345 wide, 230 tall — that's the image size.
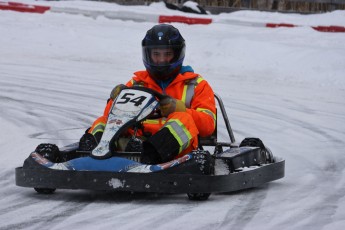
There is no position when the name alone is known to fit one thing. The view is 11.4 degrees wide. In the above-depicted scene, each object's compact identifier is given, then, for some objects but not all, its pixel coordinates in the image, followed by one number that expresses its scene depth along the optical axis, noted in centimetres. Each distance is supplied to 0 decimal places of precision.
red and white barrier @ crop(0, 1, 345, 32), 3687
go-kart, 1105
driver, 1176
